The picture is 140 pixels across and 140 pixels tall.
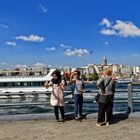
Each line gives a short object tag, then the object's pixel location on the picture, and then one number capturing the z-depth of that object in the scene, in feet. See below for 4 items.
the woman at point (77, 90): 17.46
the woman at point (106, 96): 16.10
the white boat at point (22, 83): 92.94
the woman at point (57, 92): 17.00
